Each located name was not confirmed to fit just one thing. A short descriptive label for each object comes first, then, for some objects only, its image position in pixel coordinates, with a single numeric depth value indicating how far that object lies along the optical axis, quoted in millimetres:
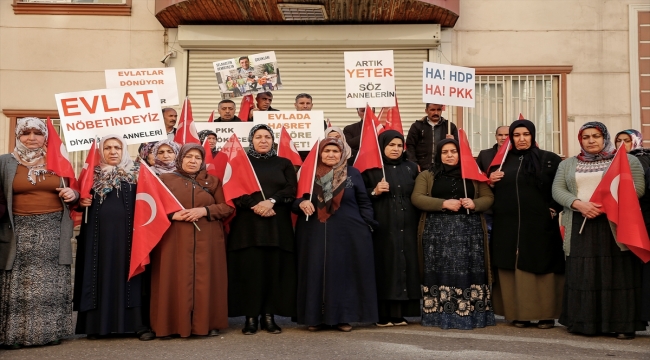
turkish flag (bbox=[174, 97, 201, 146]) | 8852
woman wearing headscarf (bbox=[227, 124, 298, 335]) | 7262
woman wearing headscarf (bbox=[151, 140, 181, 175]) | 7402
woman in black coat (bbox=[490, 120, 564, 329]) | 7430
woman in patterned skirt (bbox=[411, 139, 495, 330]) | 7422
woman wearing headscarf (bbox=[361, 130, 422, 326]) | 7547
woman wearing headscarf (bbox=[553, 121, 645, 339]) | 7000
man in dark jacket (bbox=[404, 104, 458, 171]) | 9641
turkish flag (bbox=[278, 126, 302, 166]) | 8445
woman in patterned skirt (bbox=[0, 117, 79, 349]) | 6656
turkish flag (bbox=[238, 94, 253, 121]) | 10438
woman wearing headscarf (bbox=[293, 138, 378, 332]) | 7273
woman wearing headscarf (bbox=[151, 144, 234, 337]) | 6914
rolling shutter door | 13781
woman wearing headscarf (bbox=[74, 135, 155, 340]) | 6895
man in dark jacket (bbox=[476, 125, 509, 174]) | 8648
